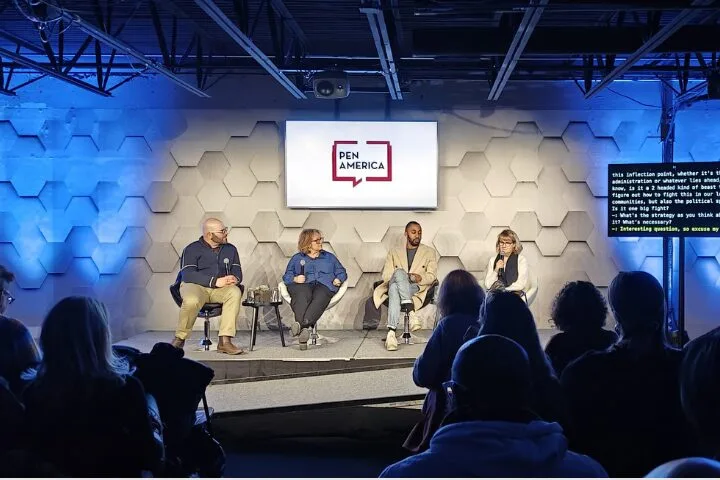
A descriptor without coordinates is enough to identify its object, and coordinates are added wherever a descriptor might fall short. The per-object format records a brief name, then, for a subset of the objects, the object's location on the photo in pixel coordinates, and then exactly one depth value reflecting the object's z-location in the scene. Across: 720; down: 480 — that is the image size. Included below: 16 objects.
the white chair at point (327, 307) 6.71
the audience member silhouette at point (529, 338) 2.03
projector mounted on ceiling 6.87
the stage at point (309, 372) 4.69
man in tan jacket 6.76
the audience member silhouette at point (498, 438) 1.30
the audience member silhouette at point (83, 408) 1.92
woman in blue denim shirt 6.61
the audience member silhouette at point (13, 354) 2.21
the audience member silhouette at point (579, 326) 2.62
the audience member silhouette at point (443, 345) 2.94
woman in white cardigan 6.89
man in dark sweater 6.21
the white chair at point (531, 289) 6.85
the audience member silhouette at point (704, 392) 1.08
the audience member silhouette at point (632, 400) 1.96
